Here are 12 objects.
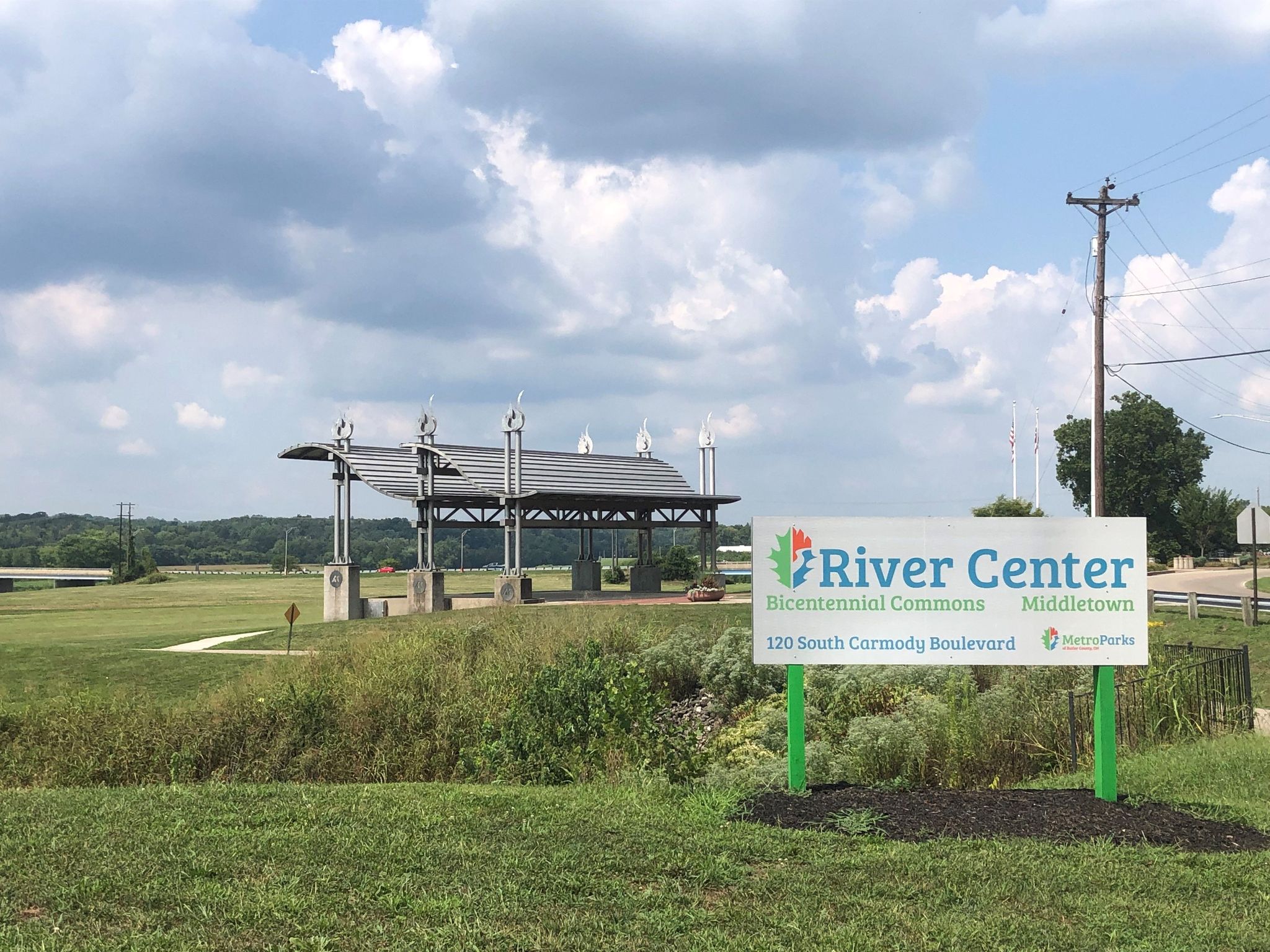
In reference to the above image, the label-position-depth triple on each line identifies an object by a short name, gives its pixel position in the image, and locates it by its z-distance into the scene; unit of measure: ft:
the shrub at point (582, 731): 33.30
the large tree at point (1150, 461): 256.32
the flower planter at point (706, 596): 112.78
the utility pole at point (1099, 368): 91.04
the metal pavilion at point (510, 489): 116.67
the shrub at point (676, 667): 55.26
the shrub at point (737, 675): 49.90
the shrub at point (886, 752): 31.81
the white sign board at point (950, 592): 27.27
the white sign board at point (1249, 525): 74.08
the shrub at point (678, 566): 159.53
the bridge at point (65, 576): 324.19
